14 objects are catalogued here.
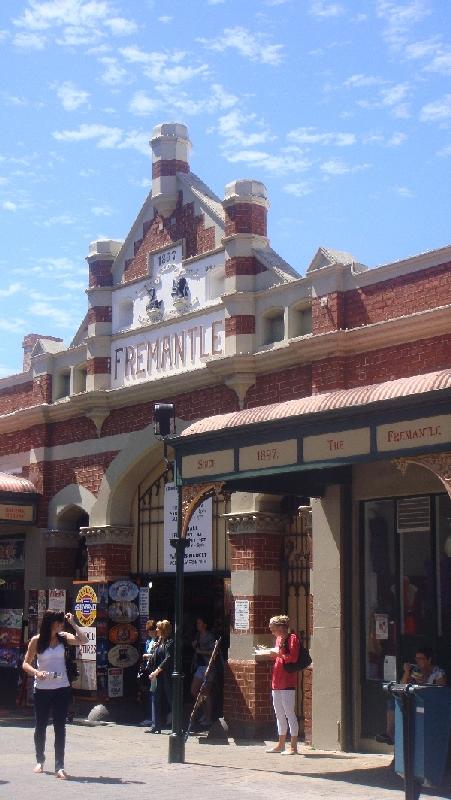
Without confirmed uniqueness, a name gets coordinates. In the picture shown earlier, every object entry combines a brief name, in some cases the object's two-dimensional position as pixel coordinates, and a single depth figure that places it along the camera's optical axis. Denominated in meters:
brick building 12.03
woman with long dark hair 10.95
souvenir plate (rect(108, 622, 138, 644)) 17.11
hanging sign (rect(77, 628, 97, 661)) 17.00
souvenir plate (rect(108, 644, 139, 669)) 17.03
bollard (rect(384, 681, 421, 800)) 9.18
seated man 11.22
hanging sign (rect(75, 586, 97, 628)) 17.17
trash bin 9.65
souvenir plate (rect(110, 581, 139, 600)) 17.30
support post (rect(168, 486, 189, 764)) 12.05
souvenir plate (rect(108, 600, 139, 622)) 17.22
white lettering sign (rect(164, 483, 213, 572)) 16.30
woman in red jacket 12.80
